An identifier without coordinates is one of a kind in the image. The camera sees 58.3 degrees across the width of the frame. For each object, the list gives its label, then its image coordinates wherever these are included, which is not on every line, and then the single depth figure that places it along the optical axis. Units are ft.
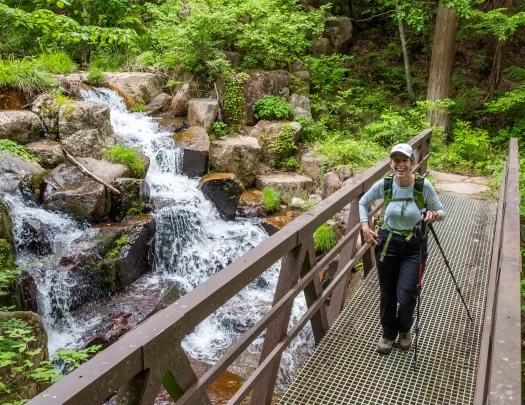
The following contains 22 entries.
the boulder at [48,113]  35.55
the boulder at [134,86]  45.70
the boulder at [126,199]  32.73
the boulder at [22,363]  15.17
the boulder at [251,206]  37.45
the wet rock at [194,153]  38.93
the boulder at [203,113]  42.93
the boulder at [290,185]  38.91
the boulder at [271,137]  42.63
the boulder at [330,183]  35.01
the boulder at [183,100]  45.39
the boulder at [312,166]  40.11
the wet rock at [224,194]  37.09
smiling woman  12.28
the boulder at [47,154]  33.14
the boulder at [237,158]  40.06
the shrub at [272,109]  45.09
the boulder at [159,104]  45.48
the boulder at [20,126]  32.91
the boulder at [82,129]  35.32
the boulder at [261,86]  46.14
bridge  5.50
